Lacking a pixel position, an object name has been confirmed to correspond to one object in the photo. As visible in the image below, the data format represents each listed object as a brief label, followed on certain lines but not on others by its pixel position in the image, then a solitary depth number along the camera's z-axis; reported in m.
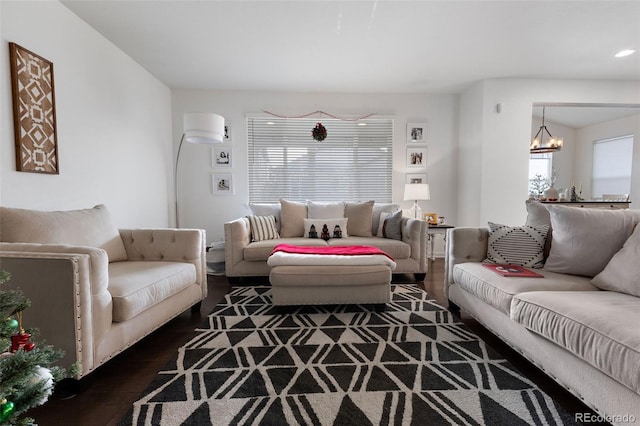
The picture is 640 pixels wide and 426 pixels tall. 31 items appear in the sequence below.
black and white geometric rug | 1.26
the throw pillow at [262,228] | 3.39
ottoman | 2.26
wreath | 4.16
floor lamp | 3.00
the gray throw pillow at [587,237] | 1.77
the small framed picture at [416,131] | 4.36
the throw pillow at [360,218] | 3.70
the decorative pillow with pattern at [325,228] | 3.54
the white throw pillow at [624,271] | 1.50
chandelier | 4.74
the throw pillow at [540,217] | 2.16
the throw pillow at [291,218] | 3.66
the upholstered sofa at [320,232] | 3.13
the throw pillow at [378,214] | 3.71
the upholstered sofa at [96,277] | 1.30
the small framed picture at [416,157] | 4.39
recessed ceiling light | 3.08
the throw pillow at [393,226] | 3.45
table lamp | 3.97
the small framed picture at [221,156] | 4.23
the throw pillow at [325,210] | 3.77
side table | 3.63
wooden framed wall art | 1.92
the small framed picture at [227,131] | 4.20
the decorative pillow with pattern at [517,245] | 2.11
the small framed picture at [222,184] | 4.26
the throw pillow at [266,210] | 3.78
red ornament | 0.91
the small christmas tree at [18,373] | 0.74
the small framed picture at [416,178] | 4.41
